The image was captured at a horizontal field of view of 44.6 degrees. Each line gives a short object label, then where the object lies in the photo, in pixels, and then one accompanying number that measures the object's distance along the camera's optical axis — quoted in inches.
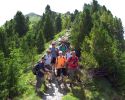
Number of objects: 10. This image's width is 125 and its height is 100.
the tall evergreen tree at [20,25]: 1693.7
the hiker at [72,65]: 490.2
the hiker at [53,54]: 524.6
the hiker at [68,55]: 512.2
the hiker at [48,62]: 504.7
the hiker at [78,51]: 793.4
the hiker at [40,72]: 467.4
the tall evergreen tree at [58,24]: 2239.2
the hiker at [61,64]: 490.2
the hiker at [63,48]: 580.8
